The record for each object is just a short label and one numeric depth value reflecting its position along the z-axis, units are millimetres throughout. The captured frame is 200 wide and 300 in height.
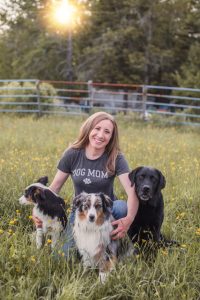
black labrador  3758
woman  3814
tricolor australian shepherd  3783
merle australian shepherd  3297
